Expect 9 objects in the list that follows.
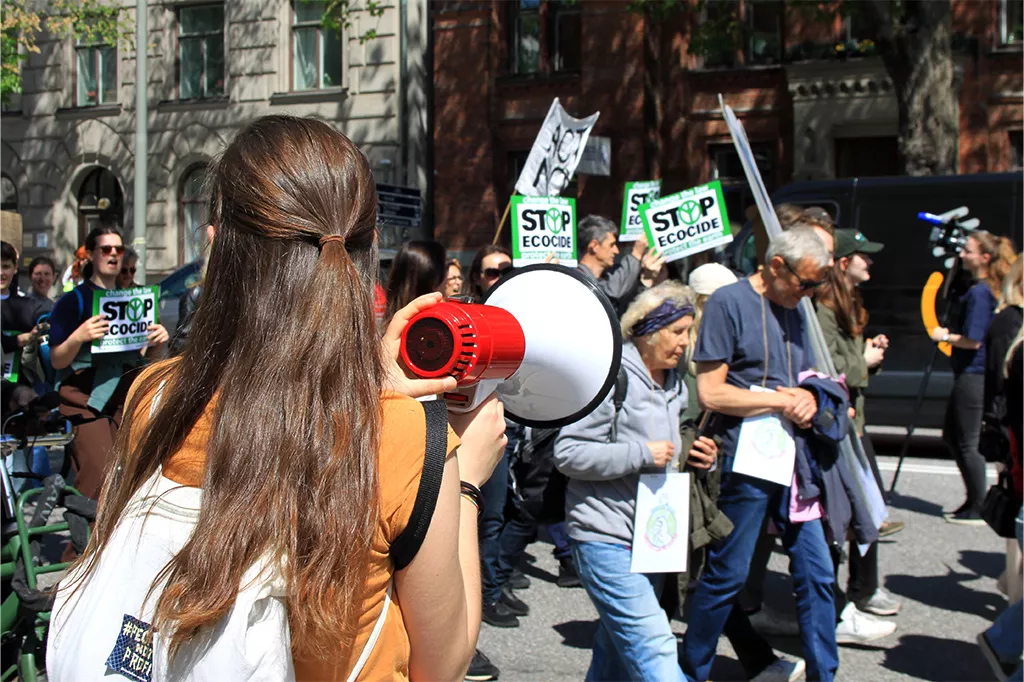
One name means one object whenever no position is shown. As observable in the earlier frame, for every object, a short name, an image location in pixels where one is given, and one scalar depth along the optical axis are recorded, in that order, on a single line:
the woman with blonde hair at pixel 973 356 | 7.12
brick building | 17.95
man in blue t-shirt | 3.98
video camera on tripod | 7.68
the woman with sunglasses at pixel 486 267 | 6.38
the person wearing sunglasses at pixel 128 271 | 5.92
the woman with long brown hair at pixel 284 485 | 1.39
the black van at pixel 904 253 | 9.98
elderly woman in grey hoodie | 3.34
